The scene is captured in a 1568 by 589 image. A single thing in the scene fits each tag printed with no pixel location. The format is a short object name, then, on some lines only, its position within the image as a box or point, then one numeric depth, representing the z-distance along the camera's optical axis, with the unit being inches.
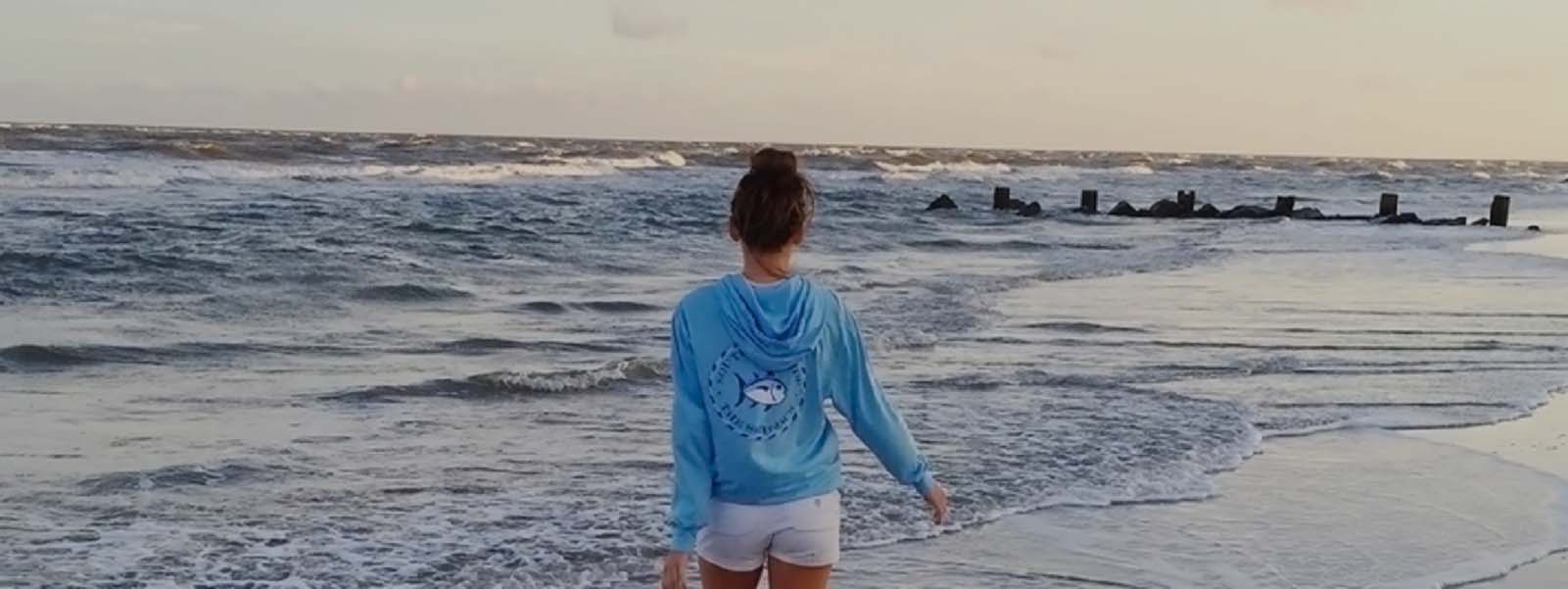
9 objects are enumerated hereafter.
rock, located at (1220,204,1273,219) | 1370.6
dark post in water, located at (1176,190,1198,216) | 1379.2
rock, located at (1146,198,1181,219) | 1377.1
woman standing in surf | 126.3
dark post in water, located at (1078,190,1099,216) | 1419.8
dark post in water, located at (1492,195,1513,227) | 1284.4
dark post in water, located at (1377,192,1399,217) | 1349.7
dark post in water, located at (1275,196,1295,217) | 1360.7
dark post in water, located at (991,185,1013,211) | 1432.1
